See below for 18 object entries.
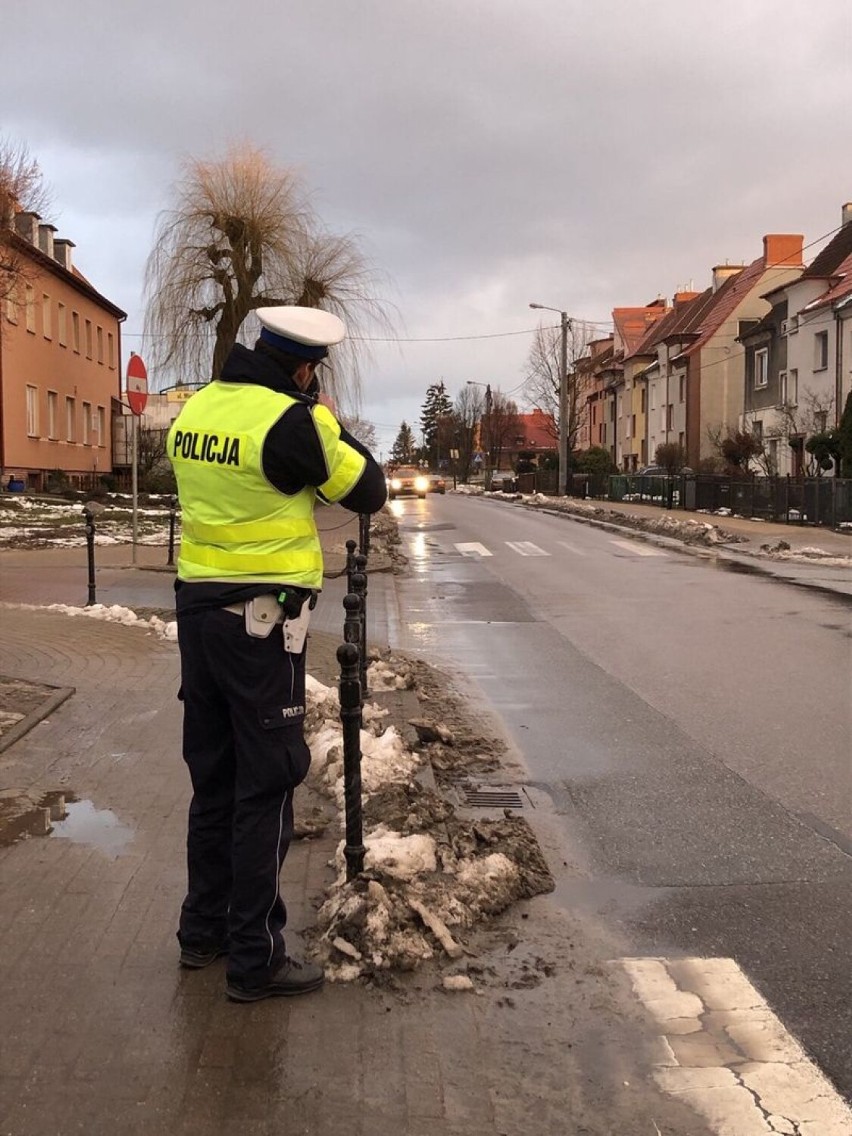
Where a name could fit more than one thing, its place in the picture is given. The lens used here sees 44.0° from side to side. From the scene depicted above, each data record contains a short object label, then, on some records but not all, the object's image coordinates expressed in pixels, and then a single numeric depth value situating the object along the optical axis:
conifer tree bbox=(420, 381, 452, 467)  133.40
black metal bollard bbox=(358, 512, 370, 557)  10.58
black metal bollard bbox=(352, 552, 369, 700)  6.12
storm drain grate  5.45
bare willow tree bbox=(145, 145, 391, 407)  28.48
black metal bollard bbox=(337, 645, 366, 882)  3.92
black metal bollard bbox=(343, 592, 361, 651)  4.68
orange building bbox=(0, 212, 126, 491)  34.41
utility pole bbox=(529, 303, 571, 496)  48.53
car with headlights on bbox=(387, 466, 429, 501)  51.62
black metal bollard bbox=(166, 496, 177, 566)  14.92
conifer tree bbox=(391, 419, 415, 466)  142.62
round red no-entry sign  15.46
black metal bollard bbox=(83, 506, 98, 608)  11.43
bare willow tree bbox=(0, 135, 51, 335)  27.39
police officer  3.16
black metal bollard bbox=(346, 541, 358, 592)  6.31
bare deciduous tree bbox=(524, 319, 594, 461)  69.00
